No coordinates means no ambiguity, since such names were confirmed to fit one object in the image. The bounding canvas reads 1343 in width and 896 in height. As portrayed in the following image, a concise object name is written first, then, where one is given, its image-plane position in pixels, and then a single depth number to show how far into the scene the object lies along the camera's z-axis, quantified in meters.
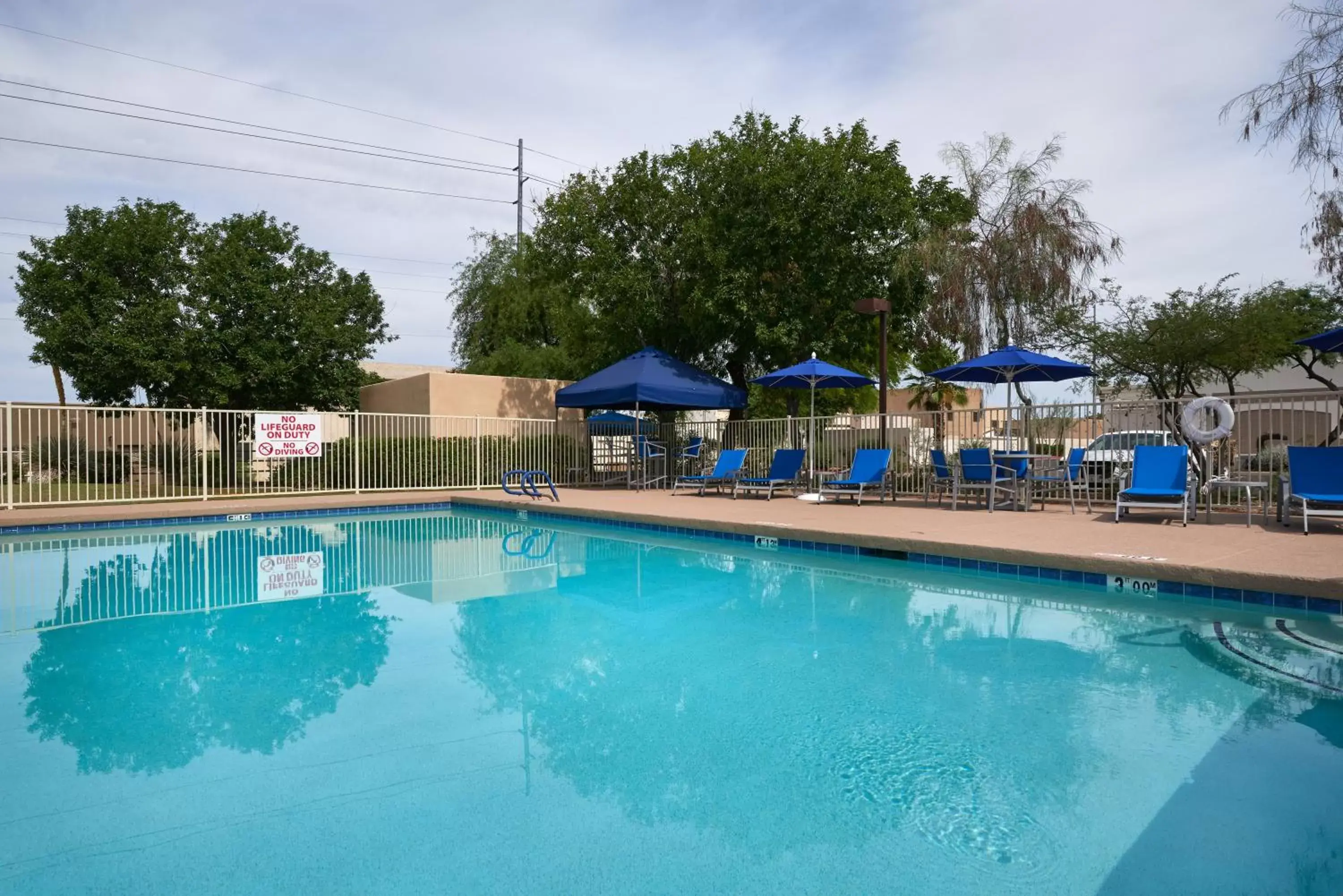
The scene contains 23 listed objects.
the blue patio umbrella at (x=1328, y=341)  7.57
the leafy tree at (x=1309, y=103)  10.67
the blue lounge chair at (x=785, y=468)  12.05
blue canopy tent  13.91
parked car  9.59
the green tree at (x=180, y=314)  18.17
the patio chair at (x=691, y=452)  15.16
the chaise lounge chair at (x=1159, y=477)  8.02
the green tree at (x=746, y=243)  15.05
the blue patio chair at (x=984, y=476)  9.62
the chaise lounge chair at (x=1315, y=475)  6.81
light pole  11.94
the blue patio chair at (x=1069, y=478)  9.29
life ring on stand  8.05
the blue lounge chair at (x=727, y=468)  12.81
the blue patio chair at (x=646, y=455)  15.43
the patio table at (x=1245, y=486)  7.38
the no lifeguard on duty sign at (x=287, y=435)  12.84
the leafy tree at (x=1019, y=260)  16.23
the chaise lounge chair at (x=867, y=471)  10.87
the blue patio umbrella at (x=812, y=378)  12.20
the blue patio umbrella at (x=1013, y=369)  9.55
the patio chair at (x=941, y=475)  10.57
